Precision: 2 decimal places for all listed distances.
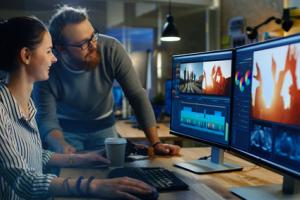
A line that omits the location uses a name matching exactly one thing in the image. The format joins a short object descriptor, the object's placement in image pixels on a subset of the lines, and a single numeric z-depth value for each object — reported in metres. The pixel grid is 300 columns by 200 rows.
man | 1.62
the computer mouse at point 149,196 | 0.97
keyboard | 1.10
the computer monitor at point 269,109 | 0.91
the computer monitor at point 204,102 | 1.26
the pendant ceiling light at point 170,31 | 3.22
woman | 0.97
